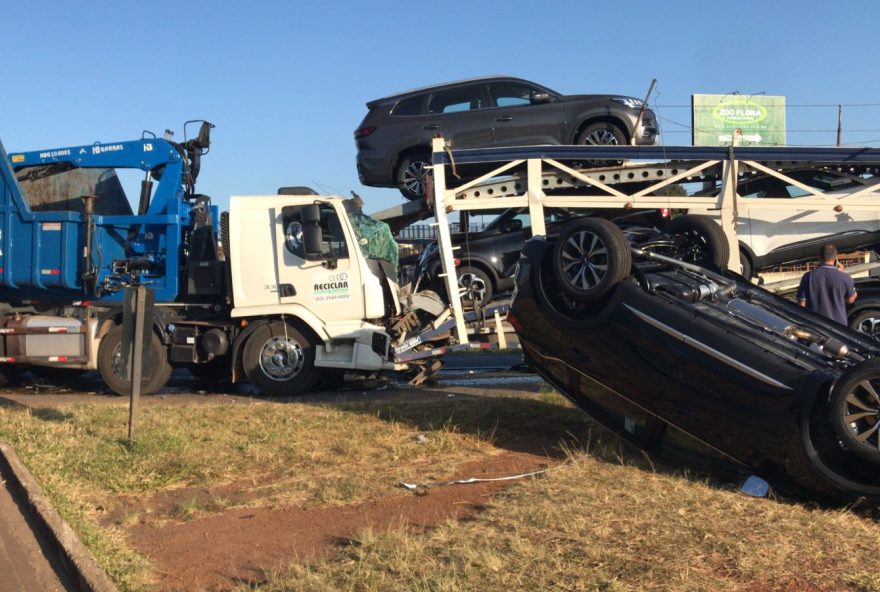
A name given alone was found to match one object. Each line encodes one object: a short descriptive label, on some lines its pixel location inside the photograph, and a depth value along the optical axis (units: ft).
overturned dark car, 17.74
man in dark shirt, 29.58
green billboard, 142.72
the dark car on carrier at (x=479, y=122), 41.27
